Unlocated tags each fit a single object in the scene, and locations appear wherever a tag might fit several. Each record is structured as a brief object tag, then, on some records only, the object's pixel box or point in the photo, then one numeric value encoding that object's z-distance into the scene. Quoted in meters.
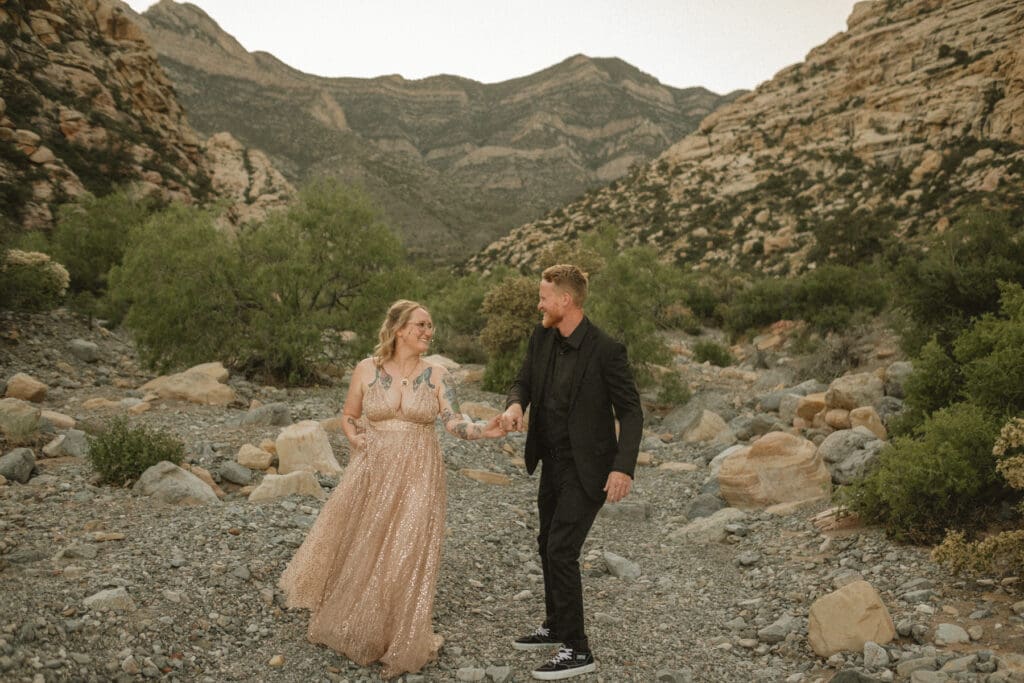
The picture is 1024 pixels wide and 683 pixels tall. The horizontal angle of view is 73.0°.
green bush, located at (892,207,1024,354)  10.05
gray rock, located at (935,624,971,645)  4.08
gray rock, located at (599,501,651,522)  7.78
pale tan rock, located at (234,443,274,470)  7.29
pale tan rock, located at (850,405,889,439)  8.61
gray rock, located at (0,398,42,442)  7.11
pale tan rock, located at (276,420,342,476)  7.29
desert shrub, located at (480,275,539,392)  13.84
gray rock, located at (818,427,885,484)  7.31
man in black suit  4.00
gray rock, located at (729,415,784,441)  10.27
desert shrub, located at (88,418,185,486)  6.37
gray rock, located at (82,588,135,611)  4.04
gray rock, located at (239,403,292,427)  9.10
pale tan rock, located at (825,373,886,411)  9.96
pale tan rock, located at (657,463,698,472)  9.34
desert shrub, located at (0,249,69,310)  13.63
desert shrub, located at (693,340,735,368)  17.47
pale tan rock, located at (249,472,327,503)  6.30
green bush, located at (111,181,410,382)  12.38
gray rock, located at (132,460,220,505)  6.03
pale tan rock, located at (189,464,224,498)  6.61
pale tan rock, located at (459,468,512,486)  8.41
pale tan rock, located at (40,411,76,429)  8.10
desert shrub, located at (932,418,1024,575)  4.41
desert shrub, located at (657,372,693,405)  12.67
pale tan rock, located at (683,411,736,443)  10.66
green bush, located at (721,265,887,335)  17.61
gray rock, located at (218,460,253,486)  6.93
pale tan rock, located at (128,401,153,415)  9.41
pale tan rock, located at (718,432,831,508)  7.47
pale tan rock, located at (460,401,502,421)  10.48
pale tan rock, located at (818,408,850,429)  9.55
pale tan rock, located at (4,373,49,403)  9.67
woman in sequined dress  3.99
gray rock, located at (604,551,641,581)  6.07
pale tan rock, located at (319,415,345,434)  8.98
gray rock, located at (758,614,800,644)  4.63
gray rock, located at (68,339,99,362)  13.65
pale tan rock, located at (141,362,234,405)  10.36
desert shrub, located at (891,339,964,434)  7.70
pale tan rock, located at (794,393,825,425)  10.41
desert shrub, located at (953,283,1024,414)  6.34
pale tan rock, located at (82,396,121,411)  9.76
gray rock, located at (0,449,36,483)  6.16
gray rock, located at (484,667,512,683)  3.97
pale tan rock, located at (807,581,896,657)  4.23
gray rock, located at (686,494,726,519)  7.63
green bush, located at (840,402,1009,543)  5.32
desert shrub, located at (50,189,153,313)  19.53
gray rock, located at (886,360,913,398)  10.43
